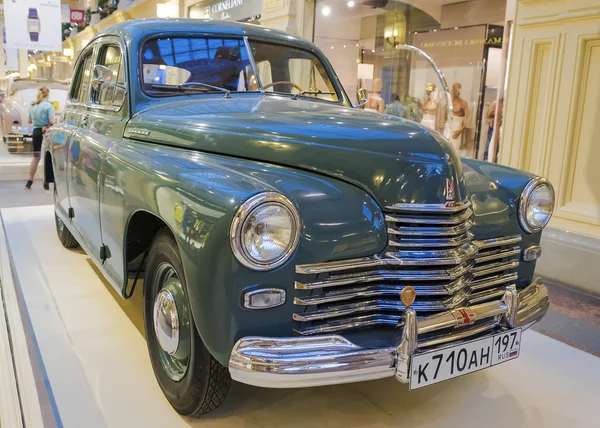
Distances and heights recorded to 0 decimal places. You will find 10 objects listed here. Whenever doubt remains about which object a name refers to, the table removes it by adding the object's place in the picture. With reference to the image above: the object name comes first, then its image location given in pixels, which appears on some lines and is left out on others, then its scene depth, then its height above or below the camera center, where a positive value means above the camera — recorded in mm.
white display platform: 2076 -1190
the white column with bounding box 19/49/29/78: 16484 +699
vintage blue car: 1665 -487
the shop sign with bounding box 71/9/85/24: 18297 +2435
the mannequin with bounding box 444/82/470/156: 6176 -138
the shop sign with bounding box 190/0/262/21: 8367 +1449
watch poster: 9016 +1053
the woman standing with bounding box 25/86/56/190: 8320 -413
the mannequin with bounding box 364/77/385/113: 7027 +49
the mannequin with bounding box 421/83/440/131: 6594 -32
